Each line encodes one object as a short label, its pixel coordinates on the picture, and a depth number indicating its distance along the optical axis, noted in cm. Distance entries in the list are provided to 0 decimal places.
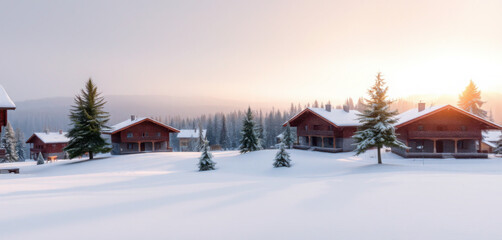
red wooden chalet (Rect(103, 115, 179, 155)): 4360
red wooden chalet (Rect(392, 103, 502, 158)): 3156
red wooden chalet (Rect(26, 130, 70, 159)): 6425
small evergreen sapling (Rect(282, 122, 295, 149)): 5897
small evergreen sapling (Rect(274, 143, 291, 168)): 2544
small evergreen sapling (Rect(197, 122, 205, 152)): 7000
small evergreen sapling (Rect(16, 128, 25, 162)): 7680
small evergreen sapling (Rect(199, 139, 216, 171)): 2458
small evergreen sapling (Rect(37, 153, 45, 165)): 3640
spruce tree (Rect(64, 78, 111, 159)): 3375
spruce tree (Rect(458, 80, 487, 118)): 5003
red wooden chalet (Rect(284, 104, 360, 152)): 3784
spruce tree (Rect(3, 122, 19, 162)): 5952
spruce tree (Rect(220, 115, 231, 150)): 9698
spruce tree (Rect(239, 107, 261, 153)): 3674
